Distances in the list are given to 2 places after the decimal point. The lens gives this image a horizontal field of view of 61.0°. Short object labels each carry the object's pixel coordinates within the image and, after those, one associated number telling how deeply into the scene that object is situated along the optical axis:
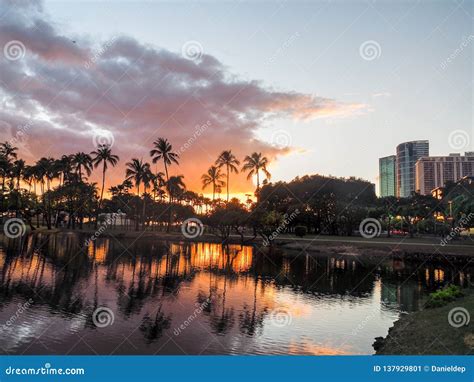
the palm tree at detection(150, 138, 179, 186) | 101.62
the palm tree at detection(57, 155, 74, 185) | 118.82
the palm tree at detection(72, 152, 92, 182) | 116.19
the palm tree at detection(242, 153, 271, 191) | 100.88
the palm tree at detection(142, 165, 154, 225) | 113.44
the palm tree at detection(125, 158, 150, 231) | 112.62
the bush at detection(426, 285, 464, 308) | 24.78
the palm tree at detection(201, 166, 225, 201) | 111.31
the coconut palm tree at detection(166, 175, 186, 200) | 120.25
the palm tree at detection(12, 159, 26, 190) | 117.44
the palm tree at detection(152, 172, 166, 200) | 124.31
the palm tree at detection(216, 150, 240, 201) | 105.25
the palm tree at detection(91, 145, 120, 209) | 111.56
